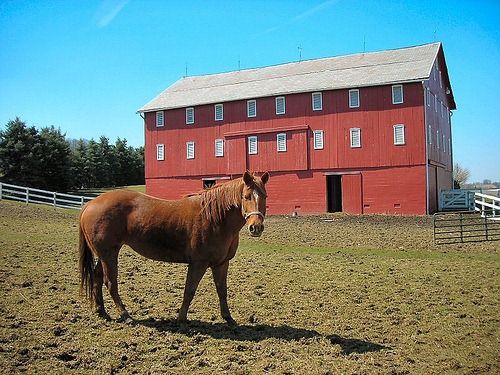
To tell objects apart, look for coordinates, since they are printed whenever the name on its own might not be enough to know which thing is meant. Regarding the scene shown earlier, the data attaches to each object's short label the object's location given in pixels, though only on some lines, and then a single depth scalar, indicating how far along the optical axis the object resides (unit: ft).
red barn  94.99
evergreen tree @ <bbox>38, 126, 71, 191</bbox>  133.90
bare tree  251.29
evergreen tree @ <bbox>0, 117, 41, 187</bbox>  130.62
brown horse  20.21
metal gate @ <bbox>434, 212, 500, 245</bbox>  52.91
